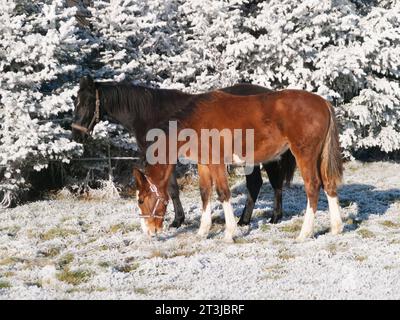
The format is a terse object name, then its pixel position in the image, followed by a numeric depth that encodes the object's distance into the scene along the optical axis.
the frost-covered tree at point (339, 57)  12.81
